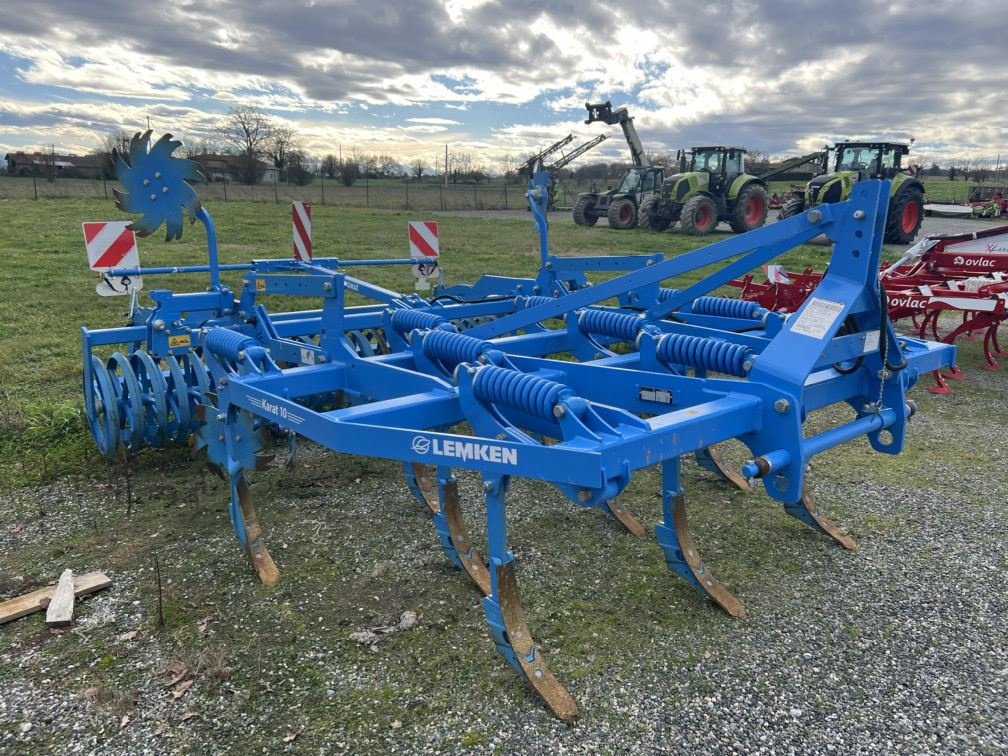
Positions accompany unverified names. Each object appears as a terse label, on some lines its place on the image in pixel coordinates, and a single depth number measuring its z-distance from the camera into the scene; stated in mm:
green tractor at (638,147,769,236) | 19844
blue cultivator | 2643
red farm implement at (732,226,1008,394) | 6840
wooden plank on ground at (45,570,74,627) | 3143
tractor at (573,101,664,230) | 21875
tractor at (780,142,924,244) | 16672
